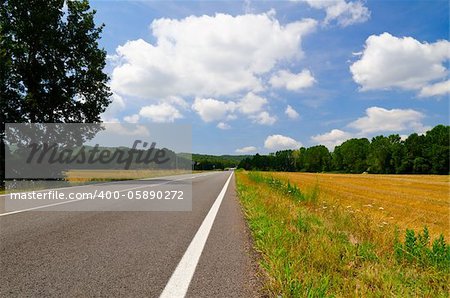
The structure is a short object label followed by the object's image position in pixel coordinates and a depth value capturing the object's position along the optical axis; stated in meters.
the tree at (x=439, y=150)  78.75
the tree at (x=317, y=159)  146.62
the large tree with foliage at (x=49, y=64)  21.66
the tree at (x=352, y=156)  116.81
